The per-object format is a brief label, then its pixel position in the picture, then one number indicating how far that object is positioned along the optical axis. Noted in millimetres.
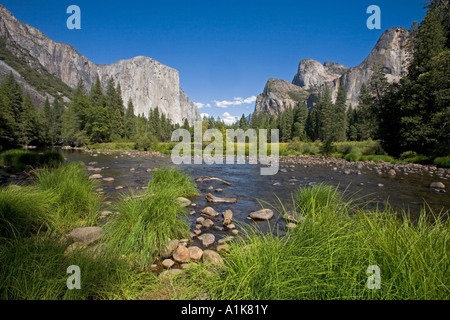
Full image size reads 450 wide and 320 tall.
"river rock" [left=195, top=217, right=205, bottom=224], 5045
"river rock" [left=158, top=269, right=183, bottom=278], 2490
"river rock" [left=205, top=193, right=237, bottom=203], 7160
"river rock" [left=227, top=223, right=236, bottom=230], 4740
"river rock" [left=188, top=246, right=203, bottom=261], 3314
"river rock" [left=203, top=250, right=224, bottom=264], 3062
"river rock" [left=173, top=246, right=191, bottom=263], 3279
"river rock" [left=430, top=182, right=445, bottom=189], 9388
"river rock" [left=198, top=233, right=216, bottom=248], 3941
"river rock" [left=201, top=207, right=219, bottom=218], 5618
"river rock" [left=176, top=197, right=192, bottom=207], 6188
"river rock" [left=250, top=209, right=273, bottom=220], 5352
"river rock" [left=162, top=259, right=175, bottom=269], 3133
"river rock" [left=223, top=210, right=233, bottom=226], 5046
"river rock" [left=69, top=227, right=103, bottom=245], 3559
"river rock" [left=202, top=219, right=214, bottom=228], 4884
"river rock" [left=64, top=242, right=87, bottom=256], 2510
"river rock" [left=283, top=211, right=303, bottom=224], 4657
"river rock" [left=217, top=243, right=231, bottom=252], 3523
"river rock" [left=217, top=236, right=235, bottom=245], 3888
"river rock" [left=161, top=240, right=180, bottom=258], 3412
